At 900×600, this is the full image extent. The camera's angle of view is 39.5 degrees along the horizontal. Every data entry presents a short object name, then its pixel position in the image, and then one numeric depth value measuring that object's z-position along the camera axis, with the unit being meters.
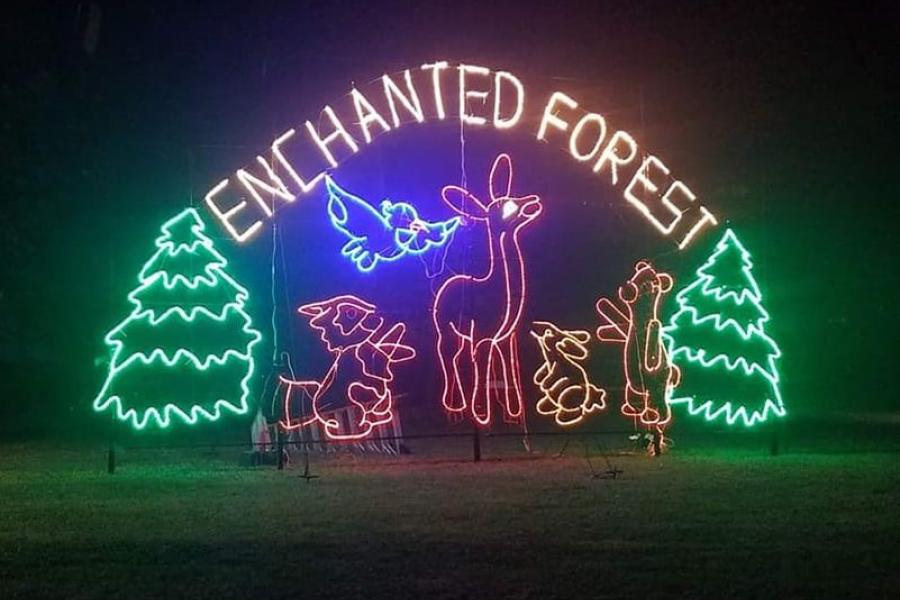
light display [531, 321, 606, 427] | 16.56
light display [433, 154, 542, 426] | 16.06
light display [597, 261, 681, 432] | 16.22
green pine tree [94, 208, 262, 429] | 15.41
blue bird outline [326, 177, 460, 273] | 16.06
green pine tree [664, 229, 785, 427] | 16.73
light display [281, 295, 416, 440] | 16.11
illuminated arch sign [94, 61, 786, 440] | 15.65
